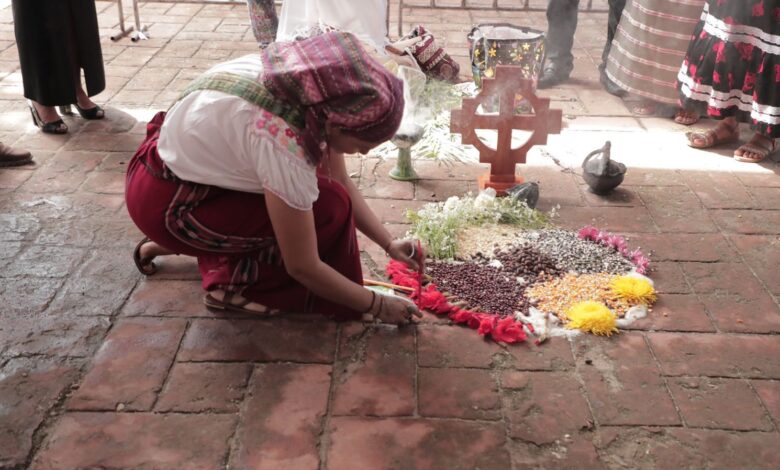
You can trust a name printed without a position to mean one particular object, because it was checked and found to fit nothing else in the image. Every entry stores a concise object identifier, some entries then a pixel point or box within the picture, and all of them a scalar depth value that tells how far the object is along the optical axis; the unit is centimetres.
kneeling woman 196
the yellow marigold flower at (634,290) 269
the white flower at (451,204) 327
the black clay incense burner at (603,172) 342
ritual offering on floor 258
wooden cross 329
